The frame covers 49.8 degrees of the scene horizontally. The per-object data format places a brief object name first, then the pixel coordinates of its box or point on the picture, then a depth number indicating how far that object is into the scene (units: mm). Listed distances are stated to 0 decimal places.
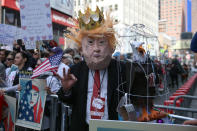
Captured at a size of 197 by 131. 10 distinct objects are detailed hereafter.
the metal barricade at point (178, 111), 2791
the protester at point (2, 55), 5716
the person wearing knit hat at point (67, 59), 5011
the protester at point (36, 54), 6103
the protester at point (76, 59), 6621
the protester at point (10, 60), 5180
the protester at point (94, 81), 2230
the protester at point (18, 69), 3643
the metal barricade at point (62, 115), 3004
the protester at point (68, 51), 6106
